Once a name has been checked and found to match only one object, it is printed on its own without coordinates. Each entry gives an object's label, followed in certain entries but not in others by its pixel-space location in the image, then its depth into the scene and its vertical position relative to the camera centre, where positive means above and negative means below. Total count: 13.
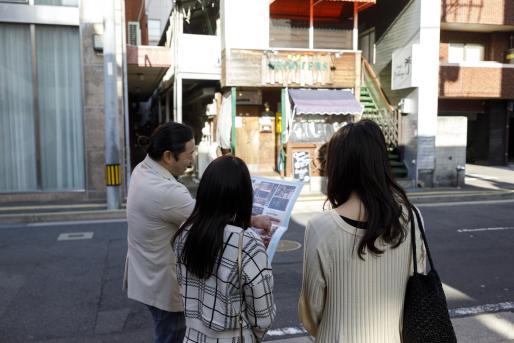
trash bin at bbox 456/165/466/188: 15.06 -1.41
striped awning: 14.87 +0.87
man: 2.78 -0.52
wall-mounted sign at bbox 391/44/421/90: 15.12 +2.01
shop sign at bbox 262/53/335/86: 15.18 +1.93
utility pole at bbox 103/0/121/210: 10.62 +0.29
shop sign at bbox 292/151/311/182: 14.89 -1.06
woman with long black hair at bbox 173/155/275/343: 2.11 -0.57
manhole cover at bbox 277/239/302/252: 7.58 -1.84
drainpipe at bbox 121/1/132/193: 13.13 +0.76
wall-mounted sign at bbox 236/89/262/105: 16.06 +1.09
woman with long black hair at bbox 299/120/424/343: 1.97 -0.47
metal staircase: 16.23 +0.64
